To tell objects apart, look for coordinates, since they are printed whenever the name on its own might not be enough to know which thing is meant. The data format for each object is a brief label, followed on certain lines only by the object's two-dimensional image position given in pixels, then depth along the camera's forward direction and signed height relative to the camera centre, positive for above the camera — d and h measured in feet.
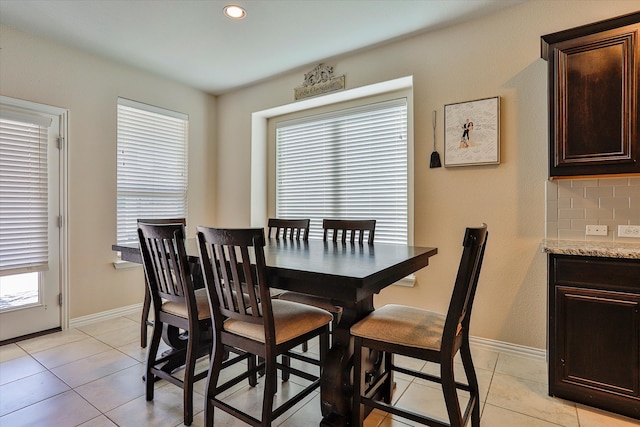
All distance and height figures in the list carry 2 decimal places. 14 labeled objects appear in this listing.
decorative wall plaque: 11.55 +4.48
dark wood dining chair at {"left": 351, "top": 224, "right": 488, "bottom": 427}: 4.69 -1.86
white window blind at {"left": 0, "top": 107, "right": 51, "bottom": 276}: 9.41 +0.61
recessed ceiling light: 8.48 +5.07
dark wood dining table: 4.53 -0.92
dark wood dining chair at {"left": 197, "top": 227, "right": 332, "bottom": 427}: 4.90 -1.67
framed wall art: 8.81 +2.10
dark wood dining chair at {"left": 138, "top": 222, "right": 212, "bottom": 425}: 5.86 -1.66
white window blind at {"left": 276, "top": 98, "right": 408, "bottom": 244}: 11.46 +1.67
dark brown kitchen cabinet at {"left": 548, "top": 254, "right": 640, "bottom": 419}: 5.94 -2.15
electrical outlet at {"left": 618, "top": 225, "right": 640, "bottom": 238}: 7.24 -0.40
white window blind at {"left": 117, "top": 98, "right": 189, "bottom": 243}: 12.06 +1.82
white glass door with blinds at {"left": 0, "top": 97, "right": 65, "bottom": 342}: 9.43 -1.77
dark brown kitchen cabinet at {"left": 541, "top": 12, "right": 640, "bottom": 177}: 6.48 +2.24
